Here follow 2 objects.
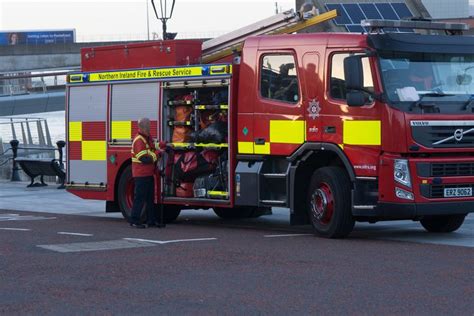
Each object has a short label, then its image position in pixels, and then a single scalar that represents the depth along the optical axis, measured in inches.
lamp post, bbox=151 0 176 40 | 969.5
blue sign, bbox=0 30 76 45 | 5295.3
